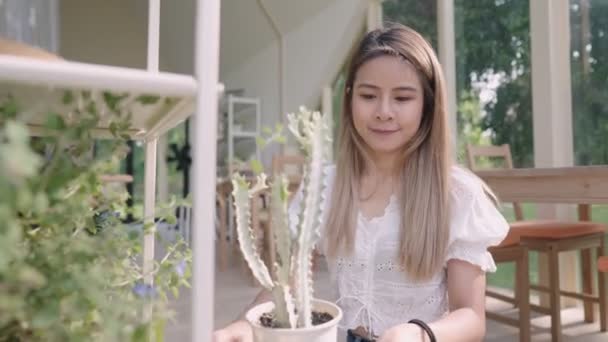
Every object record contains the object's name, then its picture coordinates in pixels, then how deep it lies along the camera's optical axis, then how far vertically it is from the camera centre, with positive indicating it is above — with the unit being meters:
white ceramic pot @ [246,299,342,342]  0.35 -0.11
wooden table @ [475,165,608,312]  1.47 +0.03
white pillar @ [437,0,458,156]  3.40 +1.09
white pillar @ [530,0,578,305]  2.70 +0.54
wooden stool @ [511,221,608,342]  2.08 -0.23
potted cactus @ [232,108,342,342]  0.35 -0.04
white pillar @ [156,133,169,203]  6.63 +0.36
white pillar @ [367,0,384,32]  4.19 +1.64
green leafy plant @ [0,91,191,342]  0.26 -0.04
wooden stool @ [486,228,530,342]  1.93 -0.35
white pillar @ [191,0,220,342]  0.31 +0.02
